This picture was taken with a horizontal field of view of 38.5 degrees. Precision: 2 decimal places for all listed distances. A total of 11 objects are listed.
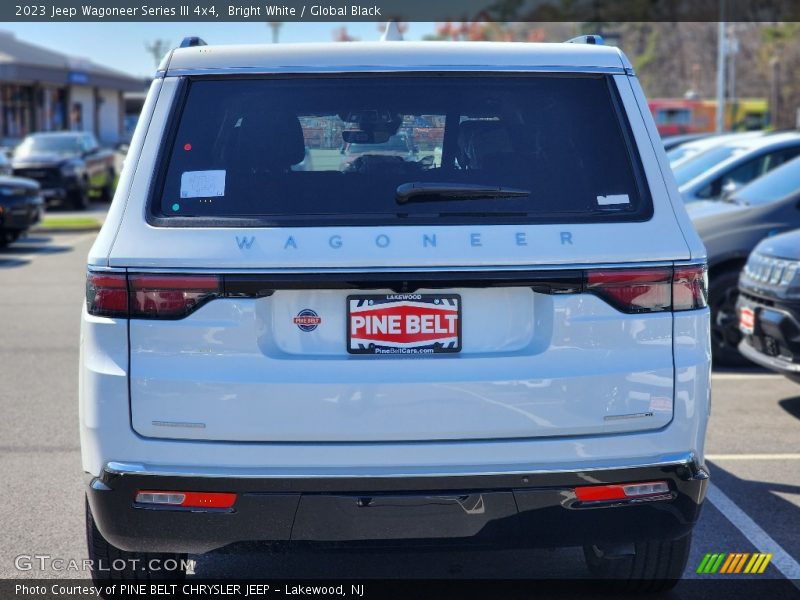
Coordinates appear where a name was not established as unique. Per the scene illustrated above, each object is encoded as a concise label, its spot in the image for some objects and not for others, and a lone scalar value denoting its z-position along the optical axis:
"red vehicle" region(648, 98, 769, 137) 48.50
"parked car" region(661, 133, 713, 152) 18.80
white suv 3.36
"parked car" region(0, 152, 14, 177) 21.28
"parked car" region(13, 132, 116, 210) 26.56
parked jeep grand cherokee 6.93
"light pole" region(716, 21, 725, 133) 42.80
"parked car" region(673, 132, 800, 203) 10.77
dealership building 46.62
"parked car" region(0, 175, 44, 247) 17.16
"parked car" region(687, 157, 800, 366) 8.86
